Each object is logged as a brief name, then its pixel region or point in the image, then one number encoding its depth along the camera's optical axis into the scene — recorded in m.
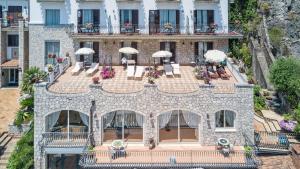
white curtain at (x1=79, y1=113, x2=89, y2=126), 18.67
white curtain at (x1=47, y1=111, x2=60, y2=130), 18.69
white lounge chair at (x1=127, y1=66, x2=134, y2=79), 22.82
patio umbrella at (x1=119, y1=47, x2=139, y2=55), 24.29
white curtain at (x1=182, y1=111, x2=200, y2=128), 18.82
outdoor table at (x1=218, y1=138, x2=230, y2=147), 17.79
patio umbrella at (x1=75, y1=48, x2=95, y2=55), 24.37
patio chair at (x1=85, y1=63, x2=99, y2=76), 23.40
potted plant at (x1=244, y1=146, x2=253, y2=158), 17.40
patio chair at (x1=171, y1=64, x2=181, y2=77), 23.54
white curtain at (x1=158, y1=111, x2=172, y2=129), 18.69
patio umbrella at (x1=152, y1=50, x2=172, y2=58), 24.00
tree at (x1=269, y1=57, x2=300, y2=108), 24.96
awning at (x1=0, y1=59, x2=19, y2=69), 30.26
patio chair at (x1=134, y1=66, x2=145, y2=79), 22.70
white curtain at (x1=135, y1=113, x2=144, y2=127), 18.70
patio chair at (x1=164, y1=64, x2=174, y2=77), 23.45
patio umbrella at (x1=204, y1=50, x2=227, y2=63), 23.39
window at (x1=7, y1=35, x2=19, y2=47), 31.54
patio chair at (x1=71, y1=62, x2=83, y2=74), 23.85
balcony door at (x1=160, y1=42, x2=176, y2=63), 26.37
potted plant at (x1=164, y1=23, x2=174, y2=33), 25.74
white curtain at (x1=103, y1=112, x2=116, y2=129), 18.81
